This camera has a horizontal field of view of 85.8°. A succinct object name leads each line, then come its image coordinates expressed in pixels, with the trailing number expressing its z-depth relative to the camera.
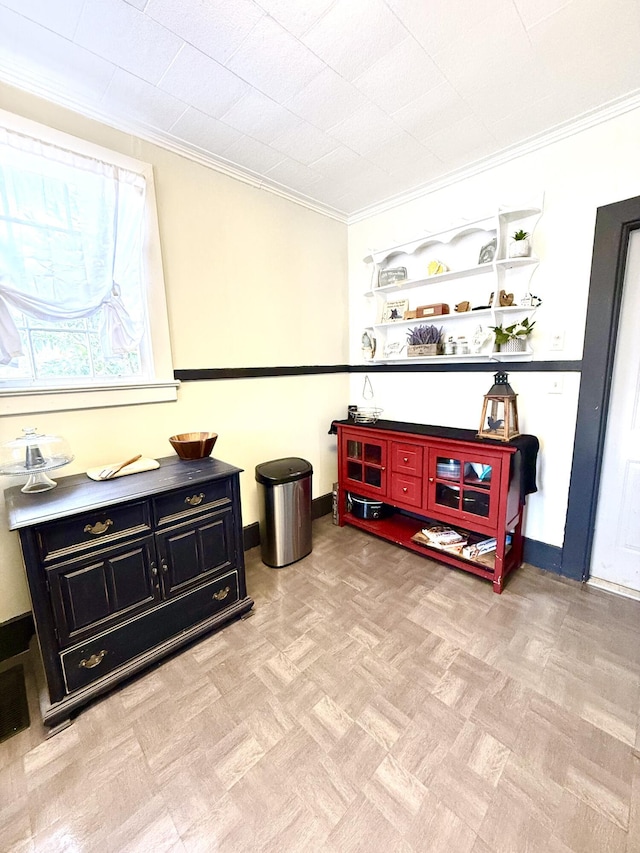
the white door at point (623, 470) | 1.91
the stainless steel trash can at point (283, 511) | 2.29
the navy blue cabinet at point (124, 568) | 1.32
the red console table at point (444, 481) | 2.02
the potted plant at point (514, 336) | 2.14
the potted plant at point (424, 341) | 2.55
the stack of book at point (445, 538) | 2.31
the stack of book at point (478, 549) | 2.20
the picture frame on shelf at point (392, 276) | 2.73
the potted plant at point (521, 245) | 2.07
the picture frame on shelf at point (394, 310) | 2.76
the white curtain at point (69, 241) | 1.54
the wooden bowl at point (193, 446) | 1.96
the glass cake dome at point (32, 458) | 1.53
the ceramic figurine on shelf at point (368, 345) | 2.97
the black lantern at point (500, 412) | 2.09
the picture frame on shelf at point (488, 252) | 2.21
